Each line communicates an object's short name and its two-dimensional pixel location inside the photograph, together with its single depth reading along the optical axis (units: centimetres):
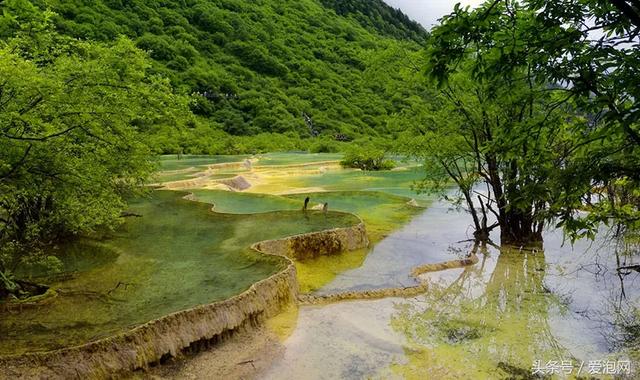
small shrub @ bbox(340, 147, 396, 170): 3851
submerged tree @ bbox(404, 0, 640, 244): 401
